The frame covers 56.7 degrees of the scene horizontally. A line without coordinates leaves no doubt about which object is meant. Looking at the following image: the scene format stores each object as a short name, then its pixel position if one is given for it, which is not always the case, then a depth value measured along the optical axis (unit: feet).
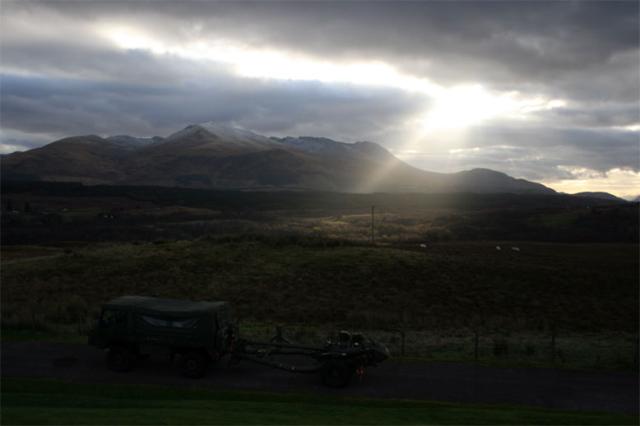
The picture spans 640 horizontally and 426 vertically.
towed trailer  66.64
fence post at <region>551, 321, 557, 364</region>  81.66
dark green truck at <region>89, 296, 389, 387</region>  67.26
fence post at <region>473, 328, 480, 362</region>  80.17
